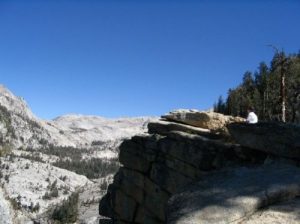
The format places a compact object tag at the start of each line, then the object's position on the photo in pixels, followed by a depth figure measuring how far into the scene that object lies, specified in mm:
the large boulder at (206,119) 18410
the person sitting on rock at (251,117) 16526
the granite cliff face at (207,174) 8598
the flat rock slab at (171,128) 17306
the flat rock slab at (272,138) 11950
